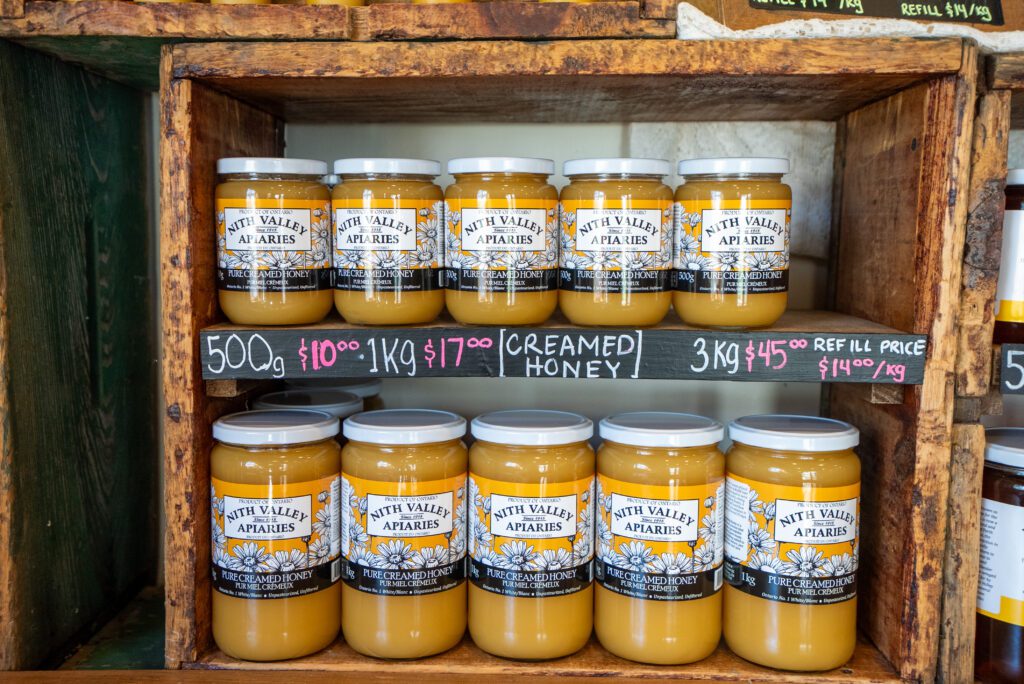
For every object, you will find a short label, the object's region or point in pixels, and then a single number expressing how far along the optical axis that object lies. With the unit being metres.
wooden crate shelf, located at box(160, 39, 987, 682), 0.95
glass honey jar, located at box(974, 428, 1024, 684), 1.02
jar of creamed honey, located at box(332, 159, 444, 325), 1.02
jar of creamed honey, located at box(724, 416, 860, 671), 1.00
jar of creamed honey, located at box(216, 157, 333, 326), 1.02
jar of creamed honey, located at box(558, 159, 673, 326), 1.01
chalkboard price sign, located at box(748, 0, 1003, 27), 0.97
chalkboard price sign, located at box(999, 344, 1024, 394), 0.99
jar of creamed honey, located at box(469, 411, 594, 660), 1.02
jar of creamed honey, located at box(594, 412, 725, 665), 1.02
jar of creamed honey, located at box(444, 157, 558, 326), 1.00
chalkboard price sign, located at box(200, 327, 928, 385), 1.00
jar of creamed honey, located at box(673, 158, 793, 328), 1.00
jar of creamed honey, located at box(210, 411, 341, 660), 1.02
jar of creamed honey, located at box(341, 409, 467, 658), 1.02
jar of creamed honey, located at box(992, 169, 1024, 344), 1.02
